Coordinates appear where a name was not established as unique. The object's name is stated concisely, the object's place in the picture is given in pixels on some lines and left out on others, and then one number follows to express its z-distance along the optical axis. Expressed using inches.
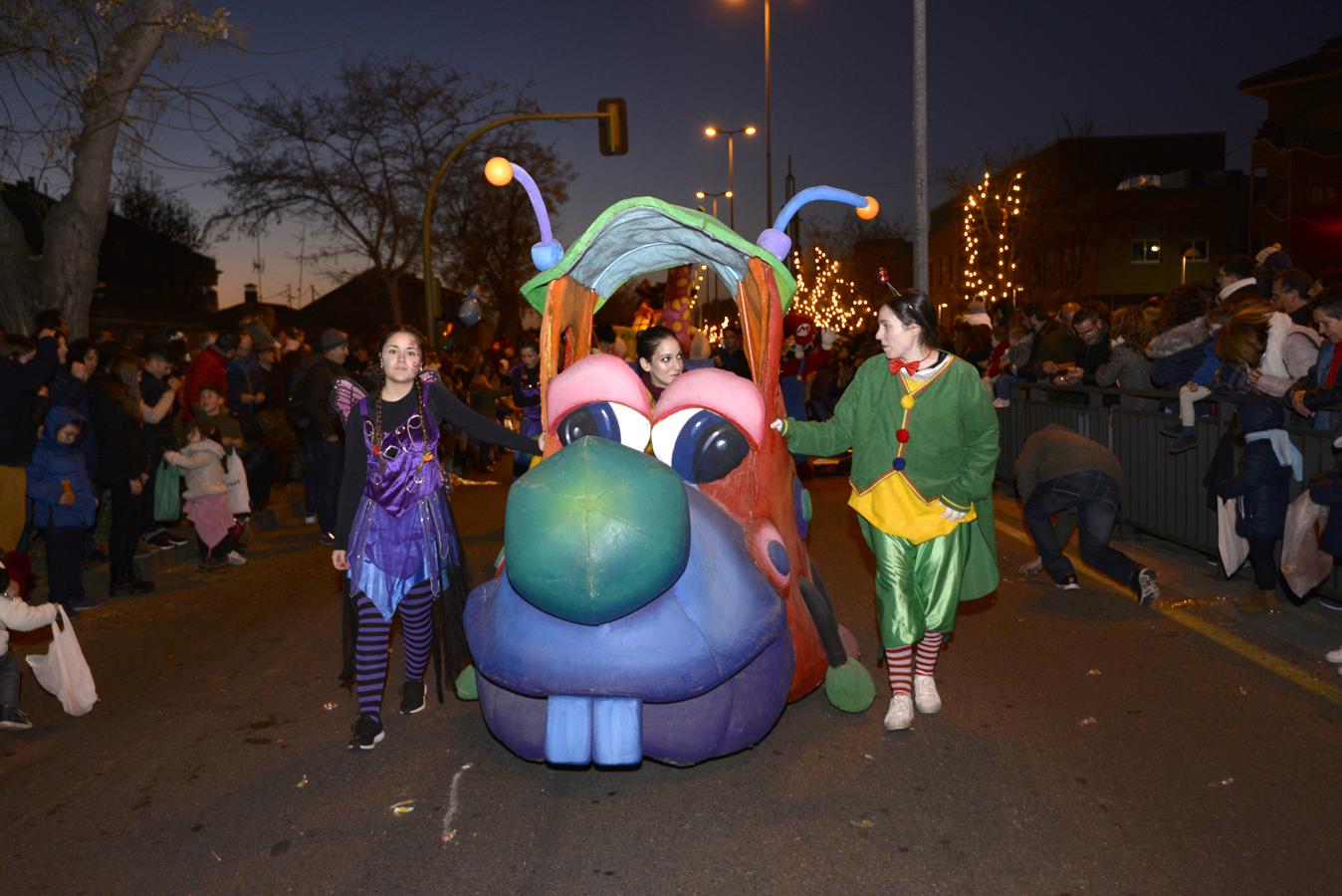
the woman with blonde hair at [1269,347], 276.2
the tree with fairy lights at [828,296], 2014.8
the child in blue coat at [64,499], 302.8
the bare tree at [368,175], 1134.4
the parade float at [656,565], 150.9
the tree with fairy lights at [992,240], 1403.8
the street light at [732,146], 1700.3
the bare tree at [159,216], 2240.4
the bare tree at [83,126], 418.6
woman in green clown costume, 200.8
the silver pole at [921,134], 485.7
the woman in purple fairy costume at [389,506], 201.5
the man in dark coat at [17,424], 292.0
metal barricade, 311.0
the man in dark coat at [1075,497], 288.7
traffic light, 738.2
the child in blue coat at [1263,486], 268.5
